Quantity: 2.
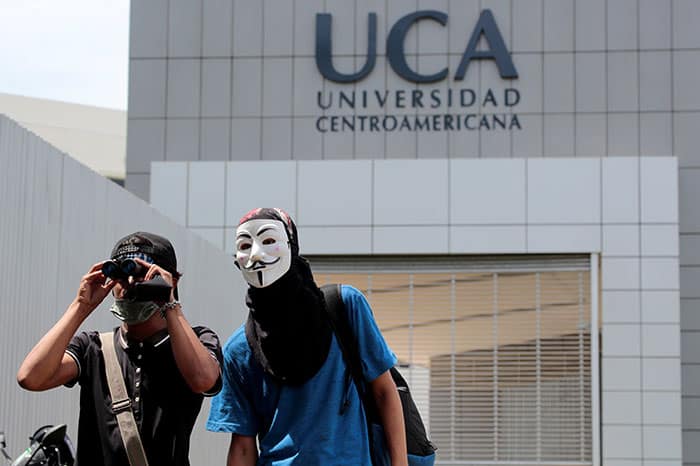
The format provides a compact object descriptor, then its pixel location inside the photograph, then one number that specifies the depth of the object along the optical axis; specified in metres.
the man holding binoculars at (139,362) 4.72
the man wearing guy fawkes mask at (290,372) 4.77
